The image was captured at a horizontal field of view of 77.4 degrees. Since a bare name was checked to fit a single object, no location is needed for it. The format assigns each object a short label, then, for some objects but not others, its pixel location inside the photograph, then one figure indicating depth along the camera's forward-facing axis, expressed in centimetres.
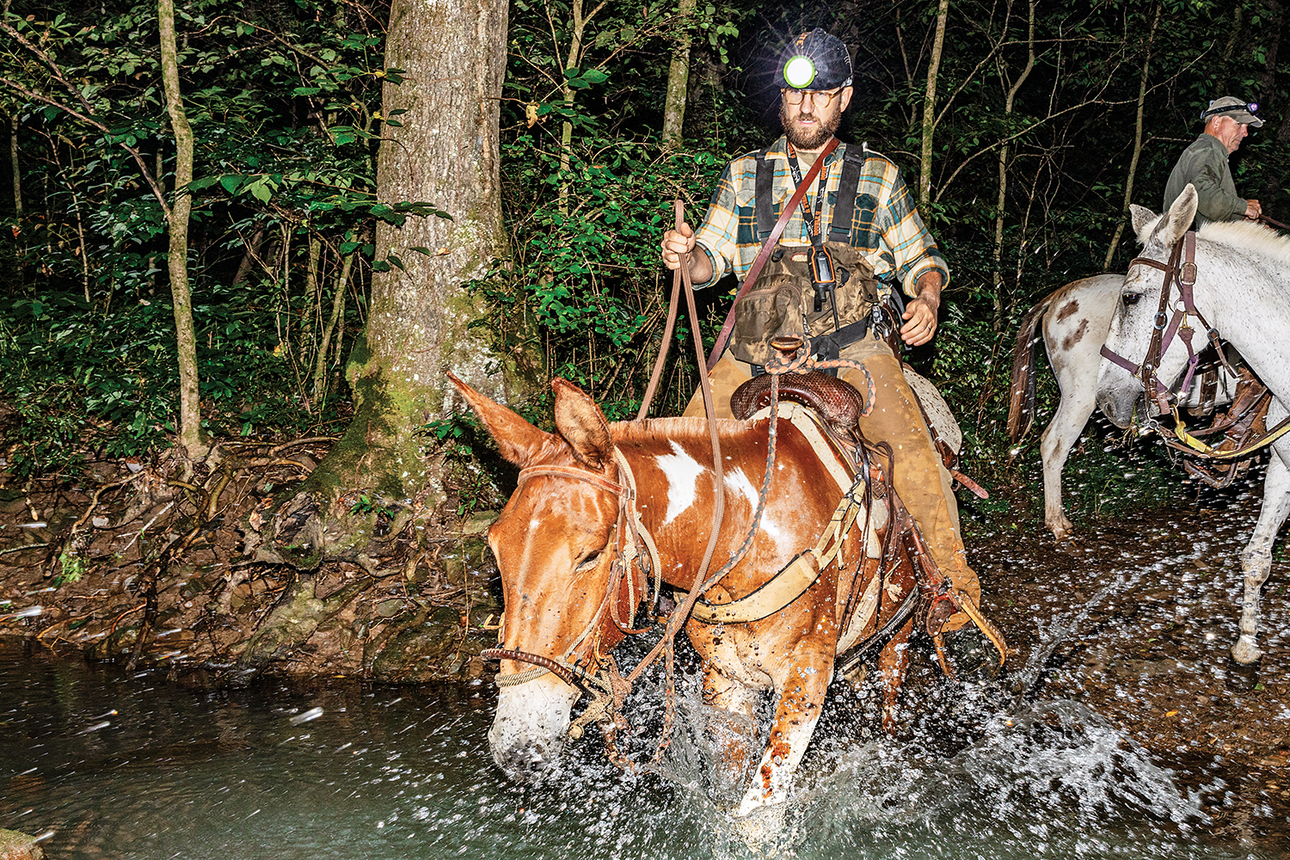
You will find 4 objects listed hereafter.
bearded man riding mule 351
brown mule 224
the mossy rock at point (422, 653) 485
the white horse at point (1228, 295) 388
